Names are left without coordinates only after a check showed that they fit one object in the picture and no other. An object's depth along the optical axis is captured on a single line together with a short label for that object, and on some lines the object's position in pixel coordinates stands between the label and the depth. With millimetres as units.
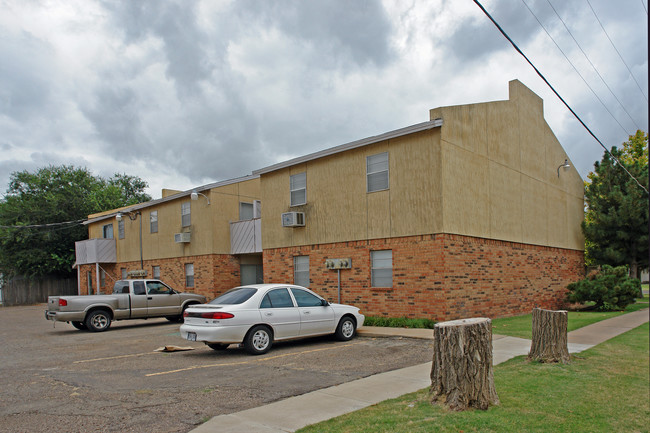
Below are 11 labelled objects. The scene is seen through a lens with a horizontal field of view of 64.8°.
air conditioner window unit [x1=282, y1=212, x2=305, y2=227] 18328
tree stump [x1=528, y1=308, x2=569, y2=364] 8586
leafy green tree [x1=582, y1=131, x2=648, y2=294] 24594
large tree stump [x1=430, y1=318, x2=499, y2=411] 5840
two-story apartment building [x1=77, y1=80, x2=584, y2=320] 14883
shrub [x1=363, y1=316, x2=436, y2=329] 14281
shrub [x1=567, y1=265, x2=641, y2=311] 19594
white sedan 10484
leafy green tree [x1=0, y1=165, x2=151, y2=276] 37406
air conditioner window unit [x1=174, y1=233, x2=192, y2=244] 24359
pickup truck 16422
